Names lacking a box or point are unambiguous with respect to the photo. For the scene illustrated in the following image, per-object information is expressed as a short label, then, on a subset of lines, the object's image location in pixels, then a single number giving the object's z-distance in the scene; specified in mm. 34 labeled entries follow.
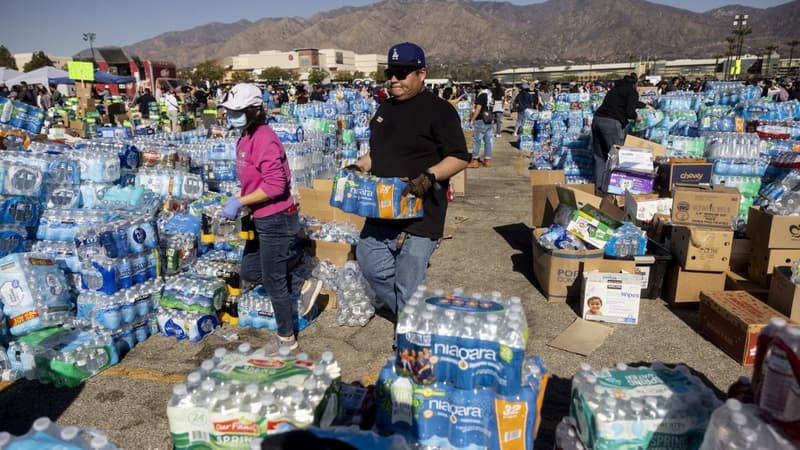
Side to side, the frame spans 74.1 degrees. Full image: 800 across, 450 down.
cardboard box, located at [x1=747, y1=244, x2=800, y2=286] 5234
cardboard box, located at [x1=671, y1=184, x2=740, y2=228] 5520
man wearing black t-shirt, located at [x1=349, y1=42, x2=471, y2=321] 3590
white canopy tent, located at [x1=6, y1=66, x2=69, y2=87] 25230
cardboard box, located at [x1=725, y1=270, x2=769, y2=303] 5227
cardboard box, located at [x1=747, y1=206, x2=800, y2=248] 5133
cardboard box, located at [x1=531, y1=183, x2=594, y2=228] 6945
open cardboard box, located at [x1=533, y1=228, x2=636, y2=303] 5352
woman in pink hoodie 3941
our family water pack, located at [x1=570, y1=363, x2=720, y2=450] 2547
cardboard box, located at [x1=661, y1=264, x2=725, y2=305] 5367
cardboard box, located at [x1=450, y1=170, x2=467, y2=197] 10527
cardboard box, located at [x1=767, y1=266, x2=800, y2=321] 4559
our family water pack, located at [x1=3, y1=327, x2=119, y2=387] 4109
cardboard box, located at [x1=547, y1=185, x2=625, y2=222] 6230
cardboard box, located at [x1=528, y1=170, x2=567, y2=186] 9289
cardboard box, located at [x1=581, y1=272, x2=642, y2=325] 5023
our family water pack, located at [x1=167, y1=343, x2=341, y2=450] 2359
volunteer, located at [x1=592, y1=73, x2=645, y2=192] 9156
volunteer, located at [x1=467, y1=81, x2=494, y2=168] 12922
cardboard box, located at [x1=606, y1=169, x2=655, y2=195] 7363
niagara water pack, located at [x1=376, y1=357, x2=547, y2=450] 2699
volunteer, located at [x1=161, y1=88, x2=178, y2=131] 18609
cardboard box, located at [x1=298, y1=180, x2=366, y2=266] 6973
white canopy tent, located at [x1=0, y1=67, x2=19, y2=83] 25473
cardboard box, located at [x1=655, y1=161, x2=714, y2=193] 6996
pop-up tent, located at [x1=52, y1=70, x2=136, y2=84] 27078
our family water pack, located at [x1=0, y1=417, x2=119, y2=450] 2002
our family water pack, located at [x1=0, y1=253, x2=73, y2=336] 4461
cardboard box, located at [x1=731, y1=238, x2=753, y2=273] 5778
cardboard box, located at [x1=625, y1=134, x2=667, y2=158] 8805
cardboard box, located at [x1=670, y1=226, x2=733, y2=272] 5203
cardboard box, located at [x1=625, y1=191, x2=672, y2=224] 6551
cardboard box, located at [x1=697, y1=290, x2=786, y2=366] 4262
